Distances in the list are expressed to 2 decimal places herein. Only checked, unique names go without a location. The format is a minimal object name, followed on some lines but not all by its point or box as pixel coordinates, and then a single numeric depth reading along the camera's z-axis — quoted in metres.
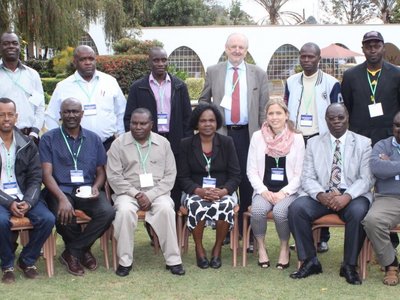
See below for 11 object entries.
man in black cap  5.29
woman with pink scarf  5.17
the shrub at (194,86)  23.43
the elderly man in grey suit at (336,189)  4.78
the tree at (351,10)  49.09
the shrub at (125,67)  22.10
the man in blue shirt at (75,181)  5.01
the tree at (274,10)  43.00
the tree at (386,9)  44.81
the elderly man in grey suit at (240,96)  5.72
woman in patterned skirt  5.19
